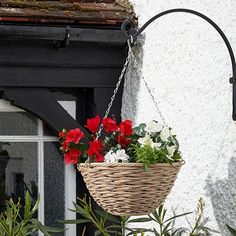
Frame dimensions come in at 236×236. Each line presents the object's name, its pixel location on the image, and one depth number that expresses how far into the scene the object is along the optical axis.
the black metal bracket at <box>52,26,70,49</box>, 6.65
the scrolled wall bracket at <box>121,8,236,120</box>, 6.03
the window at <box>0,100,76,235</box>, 7.05
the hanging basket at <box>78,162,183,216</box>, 5.32
